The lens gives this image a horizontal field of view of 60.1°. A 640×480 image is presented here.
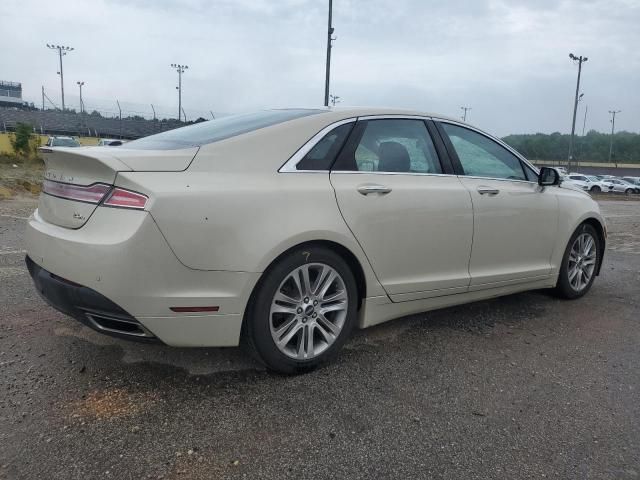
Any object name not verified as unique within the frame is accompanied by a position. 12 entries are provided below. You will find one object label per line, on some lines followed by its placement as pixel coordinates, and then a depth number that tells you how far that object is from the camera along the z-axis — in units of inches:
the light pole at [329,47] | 686.5
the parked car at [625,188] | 1680.6
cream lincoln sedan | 105.3
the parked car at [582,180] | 1699.1
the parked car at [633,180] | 1770.3
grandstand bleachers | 1770.7
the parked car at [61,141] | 967.5
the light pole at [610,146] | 3929.4
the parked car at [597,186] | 1688.0
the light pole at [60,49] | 2733.0
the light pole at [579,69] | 2005.3
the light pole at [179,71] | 2720.0
